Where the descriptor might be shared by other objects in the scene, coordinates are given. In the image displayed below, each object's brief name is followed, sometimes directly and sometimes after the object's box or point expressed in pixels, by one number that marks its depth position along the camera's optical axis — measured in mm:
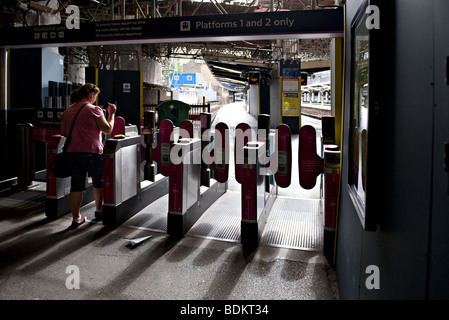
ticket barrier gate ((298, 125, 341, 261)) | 3495
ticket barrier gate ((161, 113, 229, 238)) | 4133
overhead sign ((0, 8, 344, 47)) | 4105
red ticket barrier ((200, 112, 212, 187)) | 5398
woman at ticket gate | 4082
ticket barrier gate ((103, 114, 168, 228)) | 4340
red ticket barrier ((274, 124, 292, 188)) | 4395
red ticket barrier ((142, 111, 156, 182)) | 5670
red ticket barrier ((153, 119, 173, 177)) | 5113
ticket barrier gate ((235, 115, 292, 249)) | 3859
